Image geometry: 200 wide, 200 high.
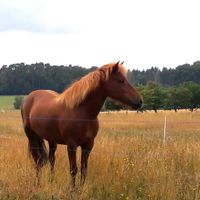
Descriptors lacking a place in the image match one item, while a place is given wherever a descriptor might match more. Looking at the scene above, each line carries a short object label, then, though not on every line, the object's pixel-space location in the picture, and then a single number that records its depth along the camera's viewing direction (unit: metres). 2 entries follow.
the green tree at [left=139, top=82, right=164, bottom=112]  90.94
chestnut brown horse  11.22
